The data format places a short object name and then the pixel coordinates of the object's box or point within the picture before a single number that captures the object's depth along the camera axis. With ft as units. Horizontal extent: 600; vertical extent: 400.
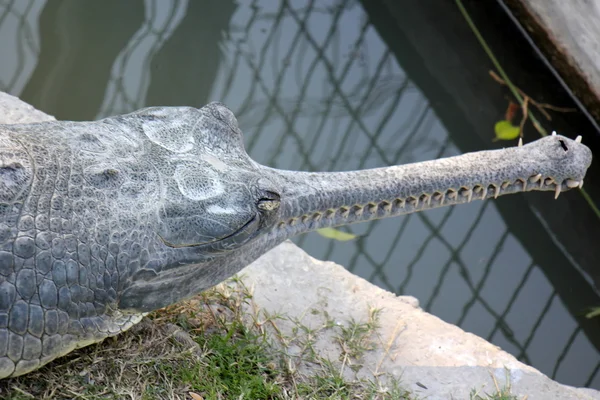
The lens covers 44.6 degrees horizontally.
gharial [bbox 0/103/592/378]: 7.68
